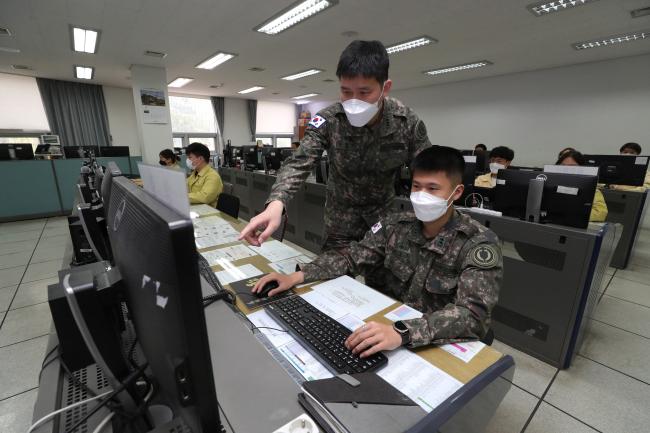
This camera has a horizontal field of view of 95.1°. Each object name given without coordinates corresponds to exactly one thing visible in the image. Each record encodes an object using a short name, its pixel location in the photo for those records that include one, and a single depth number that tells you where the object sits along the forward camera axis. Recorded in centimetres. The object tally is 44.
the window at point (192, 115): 1008
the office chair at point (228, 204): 260
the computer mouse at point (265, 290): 103
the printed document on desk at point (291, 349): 70
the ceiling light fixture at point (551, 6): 334
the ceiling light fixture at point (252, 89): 852
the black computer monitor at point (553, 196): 178
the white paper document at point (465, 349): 78
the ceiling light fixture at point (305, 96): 985
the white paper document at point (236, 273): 120
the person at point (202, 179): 299
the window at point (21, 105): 708
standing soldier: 108
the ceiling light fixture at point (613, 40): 420
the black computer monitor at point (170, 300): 28
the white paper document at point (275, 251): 147
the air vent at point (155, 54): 514
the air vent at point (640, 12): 343
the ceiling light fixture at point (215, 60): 541
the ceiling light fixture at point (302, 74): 654
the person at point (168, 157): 401
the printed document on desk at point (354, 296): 98
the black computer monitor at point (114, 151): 593
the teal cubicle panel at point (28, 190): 475
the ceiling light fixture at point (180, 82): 744
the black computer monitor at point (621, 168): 338
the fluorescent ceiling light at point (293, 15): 344
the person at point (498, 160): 341
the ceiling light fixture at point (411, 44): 454
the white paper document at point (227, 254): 142
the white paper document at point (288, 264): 132
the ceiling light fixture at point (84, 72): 623
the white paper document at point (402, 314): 93
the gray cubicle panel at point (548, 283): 172
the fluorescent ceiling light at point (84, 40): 422
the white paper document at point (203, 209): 255
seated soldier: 85
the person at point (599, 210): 262
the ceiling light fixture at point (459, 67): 595
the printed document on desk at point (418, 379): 64
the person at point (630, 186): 339
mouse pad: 99
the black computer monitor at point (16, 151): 492
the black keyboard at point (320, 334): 71
